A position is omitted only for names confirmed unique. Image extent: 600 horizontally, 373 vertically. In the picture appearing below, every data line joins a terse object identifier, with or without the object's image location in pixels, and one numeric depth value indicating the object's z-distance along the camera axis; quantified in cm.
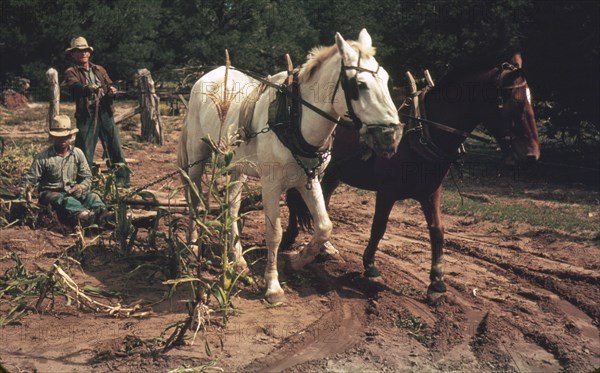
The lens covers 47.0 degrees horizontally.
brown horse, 621
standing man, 944
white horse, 552
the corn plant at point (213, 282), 528
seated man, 797
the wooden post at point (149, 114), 1480
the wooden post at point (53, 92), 1339
